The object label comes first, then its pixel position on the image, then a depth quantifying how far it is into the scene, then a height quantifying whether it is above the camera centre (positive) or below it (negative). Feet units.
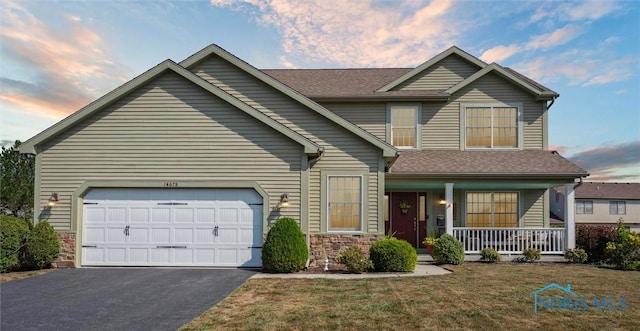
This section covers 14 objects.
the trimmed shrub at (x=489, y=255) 43.50 -6.99
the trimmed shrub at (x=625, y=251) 40.76 -6.25
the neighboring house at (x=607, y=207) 148.36 -5.99
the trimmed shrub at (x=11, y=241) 35.22 -4.92
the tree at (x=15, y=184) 65.26 +0.21
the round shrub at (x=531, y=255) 43.76 -6.99
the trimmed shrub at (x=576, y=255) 43.65 -6.96
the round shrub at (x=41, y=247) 36.65 -5.54
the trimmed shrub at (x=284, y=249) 35.73 -5.41
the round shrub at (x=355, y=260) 35.91 -6.39
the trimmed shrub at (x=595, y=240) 44.98 -5.56
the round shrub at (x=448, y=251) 41.37 -6.28
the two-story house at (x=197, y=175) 38.60 +1.19
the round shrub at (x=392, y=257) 36.45 -6.10
